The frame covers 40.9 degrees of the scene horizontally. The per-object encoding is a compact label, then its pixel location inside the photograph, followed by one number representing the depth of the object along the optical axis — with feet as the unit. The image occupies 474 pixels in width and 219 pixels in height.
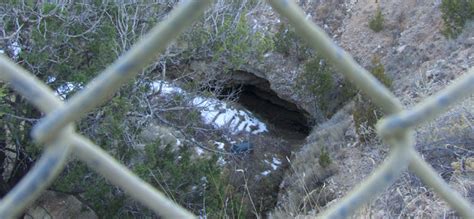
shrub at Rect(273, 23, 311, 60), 34.22
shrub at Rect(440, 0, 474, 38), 25.72
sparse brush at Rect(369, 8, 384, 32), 32.53
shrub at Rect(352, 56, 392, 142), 20.76
